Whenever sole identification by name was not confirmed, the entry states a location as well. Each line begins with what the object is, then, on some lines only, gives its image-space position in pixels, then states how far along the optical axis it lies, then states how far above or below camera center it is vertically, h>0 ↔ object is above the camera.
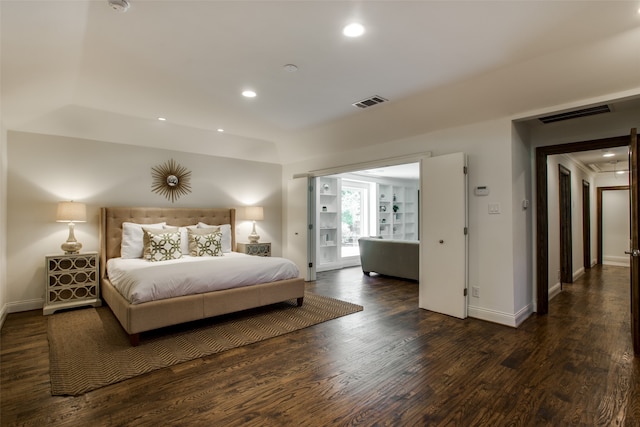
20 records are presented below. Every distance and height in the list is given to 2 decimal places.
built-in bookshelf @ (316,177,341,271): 7.24 -0.03
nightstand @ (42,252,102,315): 3.90 -0.77
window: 7.97 +0.15
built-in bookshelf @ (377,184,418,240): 8.89 +0.27
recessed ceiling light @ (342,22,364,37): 2.25 +1.37
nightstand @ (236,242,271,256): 5.58 -0.49
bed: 3.00 -0.80
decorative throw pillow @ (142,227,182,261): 4.26 -0.32
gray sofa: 5.69 -0.69
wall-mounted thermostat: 3.67 +0.35
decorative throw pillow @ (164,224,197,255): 4.72 -0.29
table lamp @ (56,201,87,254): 3.97 +0.05
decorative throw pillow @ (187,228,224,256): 4.64 -0.32
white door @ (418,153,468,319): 3.72 -0.17
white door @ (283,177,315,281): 5.94 -0.06
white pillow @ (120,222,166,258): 4.40 -0.28
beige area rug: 2.42 -1.14
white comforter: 3.09 -0.59
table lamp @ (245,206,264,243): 5.77 +0.11
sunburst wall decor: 5.06 +0.66
